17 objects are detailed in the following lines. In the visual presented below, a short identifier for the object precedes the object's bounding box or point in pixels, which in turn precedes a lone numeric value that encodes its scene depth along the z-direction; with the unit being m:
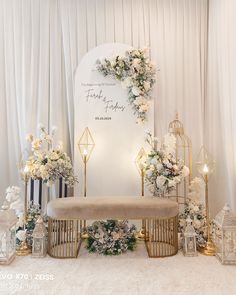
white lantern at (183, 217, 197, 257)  2.47
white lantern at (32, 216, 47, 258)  2.44
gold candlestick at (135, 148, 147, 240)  2.92
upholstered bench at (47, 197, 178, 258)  2.38
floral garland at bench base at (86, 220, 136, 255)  2.53
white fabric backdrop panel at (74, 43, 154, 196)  3.06
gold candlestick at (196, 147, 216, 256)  2.49
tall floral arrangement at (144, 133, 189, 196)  2.62
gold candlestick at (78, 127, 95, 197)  3.05
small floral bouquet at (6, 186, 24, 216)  2.69
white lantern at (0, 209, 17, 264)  2.28
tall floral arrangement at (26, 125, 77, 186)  2.68
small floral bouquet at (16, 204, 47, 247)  2.54
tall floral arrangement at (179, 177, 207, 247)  2.62
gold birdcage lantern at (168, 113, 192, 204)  3.13
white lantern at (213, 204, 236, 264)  2.26
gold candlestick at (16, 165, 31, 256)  2.49
